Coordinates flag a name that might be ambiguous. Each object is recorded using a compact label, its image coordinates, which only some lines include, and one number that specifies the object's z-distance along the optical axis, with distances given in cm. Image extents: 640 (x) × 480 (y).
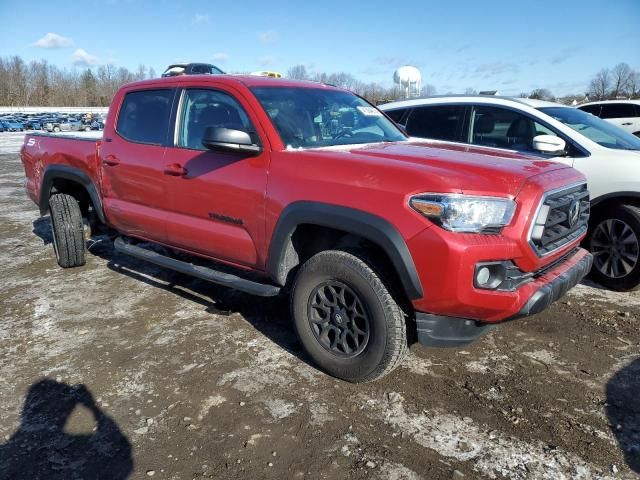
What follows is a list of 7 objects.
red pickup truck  271
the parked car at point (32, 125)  4627
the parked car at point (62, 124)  3994
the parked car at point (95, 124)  4168
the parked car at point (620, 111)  1357
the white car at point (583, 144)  463
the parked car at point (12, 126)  4425
